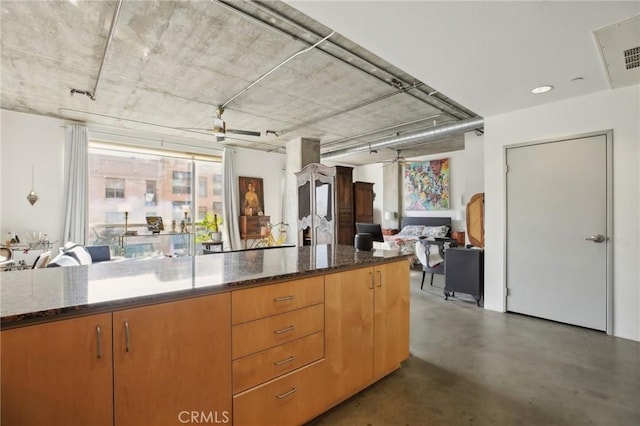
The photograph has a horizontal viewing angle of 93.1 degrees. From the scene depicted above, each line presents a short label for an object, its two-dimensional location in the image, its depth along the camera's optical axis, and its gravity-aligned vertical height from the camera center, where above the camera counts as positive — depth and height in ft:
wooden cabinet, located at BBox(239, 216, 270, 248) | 24.13 -1.14
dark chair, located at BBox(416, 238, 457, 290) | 16.22 -2.38
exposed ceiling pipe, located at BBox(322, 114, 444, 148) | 17.31 +5.45
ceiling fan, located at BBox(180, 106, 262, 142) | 13.15 +3.77
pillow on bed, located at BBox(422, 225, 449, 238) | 25.70 -1.62
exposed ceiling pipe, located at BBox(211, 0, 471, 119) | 7.99 +5.40
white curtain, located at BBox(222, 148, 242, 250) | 23.81 +0.44
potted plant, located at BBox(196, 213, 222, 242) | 23.61 -1.30
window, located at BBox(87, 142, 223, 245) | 19.67 +1.82
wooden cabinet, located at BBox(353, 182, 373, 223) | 21.20 +0.79
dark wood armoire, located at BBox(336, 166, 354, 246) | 19.65 +0.59
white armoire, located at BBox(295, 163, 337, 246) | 18.24 +0.53
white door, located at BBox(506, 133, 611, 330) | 10.70 -0.64
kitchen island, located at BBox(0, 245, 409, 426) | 3.47 -1.87
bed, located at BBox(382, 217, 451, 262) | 23.99 -1.62
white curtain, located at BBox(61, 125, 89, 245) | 17.65 +1.51
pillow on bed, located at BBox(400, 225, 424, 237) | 26.98 -1.54
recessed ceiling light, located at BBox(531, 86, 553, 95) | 10.19 +4.24
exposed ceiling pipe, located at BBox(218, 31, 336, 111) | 9.53 +5.39
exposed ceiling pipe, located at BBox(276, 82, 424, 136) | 12.98 +5.40
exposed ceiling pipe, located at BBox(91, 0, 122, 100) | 8.00 +5.36
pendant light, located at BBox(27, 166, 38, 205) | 16.71 +0.85
